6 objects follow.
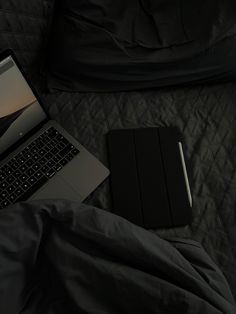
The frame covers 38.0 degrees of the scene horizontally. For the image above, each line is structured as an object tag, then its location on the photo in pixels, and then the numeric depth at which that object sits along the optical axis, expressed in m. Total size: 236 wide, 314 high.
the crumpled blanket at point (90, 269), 0.63
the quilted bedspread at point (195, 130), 0.84
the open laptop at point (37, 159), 0.83
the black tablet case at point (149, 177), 0.84
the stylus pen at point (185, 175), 0.86
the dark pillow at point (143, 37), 0.94
